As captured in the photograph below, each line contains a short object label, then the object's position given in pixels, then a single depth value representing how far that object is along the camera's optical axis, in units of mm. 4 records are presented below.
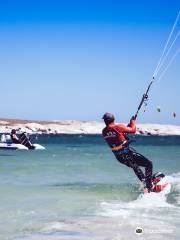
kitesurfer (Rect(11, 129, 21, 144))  48619
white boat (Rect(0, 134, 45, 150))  47781
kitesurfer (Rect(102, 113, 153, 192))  13797
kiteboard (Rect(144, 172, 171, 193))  14938
